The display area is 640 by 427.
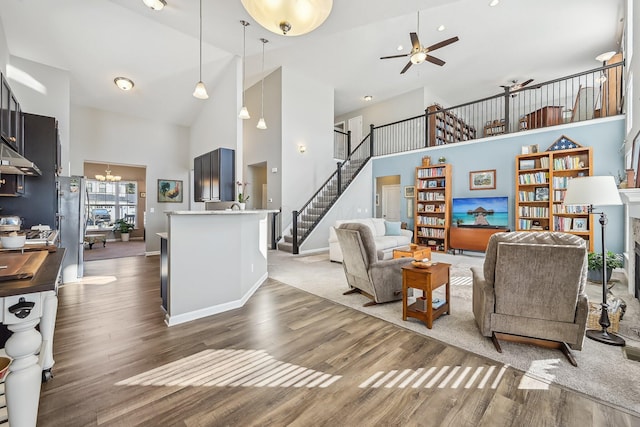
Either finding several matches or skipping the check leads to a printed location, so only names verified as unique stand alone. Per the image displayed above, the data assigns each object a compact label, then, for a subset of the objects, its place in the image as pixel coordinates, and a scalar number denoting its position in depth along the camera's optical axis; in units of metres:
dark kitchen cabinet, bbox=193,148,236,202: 5.54
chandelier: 9.38
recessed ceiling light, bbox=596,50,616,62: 6.11
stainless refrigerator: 4.40
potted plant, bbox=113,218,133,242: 9.70
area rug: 1.80
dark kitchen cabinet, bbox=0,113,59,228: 3.77
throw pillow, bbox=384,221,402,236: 6.39
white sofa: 5.45
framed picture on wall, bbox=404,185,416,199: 7.99
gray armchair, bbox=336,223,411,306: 3.23
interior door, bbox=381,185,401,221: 9.40
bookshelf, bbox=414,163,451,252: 7.08
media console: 6.26
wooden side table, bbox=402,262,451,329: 2.68
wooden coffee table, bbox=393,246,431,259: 4.82
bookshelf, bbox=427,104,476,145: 8.35
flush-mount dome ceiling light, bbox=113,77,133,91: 5.64
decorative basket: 2.54
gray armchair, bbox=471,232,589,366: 2.04
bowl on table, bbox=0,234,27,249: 1.94
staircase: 7.02
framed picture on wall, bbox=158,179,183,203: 7.32
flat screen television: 6.32
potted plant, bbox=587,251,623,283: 3.88
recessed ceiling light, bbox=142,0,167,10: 3.65
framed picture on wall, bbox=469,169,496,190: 6.53
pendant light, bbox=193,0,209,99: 3.95
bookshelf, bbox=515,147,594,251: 5.32
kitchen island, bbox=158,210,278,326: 2.81
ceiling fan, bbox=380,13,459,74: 4.86
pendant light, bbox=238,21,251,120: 4.70
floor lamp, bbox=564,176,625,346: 2.33
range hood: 2.55
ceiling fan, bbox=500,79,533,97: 8.75
